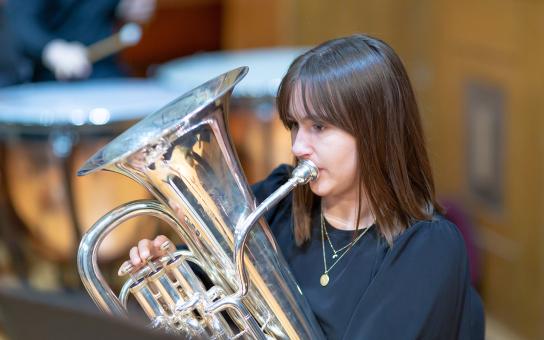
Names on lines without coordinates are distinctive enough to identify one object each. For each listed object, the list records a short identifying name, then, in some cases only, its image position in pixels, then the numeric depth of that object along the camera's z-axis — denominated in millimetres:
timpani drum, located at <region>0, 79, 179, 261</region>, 4504
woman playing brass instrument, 2230
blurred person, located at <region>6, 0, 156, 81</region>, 5480
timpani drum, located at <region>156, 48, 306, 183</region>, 5012
